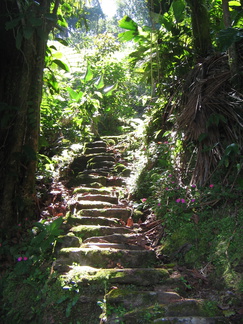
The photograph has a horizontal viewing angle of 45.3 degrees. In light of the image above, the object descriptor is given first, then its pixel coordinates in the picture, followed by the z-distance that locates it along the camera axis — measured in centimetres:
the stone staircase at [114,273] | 225
